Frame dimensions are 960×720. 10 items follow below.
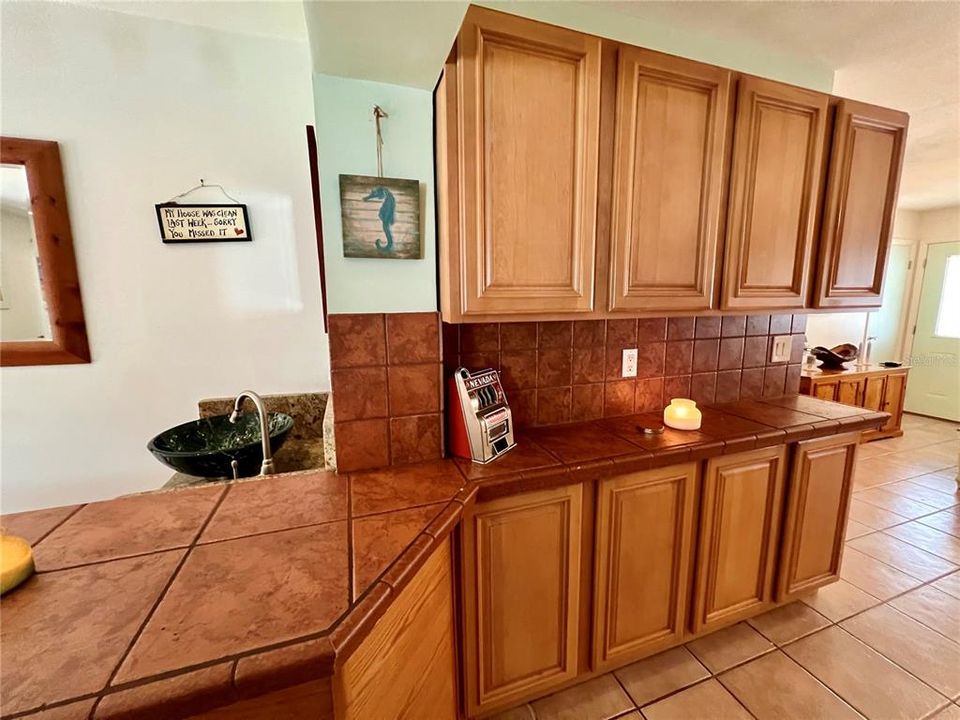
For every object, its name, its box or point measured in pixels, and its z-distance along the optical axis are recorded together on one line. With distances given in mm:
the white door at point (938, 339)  4453
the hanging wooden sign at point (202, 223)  1654
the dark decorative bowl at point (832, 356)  3760
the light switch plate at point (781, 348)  1964
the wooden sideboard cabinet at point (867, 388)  3541
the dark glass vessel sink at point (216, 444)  1320
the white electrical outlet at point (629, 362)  1694
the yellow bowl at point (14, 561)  691
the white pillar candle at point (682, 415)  1527
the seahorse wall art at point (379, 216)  1085
